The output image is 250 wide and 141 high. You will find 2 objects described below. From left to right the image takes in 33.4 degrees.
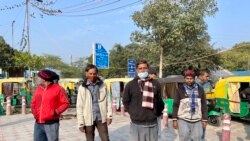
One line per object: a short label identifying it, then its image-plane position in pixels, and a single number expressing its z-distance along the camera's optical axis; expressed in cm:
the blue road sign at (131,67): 1778
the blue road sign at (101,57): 1176
